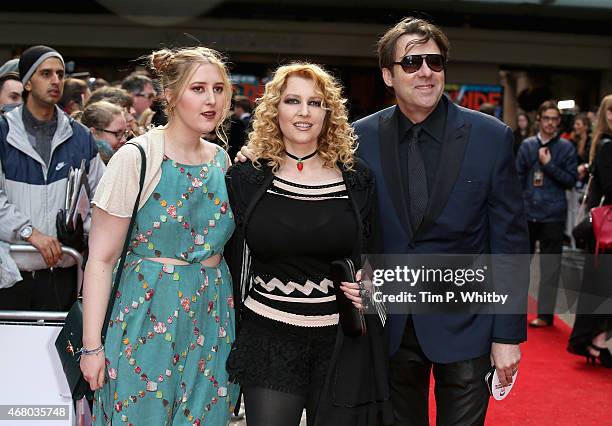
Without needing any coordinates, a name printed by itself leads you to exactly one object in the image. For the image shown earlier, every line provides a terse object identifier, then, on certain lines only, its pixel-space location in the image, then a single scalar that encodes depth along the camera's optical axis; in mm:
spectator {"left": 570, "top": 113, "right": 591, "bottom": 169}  12703
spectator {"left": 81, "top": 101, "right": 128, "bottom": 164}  5809
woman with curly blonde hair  3160
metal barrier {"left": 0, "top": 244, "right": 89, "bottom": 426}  3736
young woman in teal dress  3113
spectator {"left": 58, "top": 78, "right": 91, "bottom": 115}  7172
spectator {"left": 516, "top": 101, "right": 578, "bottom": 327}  8734
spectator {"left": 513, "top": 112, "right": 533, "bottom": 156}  13428
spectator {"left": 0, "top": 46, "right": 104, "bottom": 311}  4473
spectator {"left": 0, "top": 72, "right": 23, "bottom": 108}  6625
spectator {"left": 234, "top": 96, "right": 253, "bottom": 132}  11177
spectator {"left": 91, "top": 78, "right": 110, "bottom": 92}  9216
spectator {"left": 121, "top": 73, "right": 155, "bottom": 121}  8016
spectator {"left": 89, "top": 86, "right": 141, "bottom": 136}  6367
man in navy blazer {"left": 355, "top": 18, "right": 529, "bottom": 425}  3324
